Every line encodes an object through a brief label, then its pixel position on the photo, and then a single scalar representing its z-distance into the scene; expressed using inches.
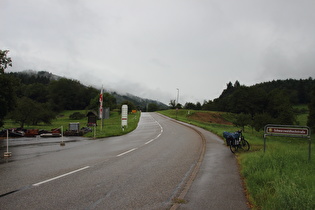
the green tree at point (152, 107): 6732.3
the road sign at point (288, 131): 359.0
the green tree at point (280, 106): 2086.6
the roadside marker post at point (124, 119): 1027.7
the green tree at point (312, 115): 2079.2
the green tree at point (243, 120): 1782.0
